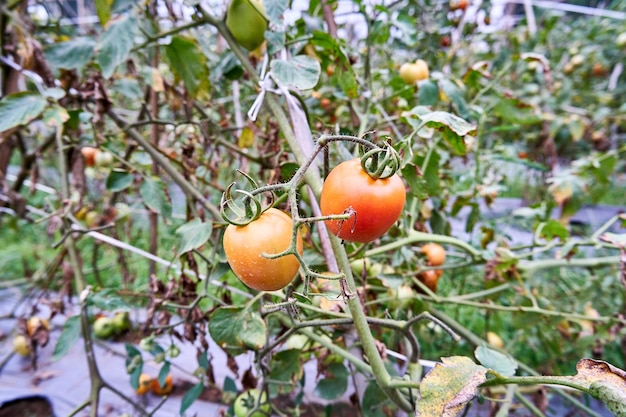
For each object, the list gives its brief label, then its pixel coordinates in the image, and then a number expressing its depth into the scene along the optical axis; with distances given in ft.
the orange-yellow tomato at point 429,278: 2.76
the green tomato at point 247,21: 1.85
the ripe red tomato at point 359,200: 1.11
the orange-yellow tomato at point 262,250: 1.12
